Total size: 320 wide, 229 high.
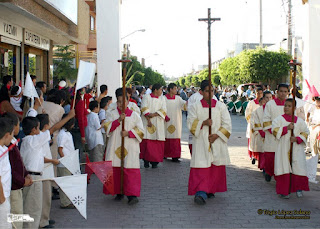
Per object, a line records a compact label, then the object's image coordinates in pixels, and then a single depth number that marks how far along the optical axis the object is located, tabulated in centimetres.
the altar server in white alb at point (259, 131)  959
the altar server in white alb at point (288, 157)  762
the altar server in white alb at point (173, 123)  1163
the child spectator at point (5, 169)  438
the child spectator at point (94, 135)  904
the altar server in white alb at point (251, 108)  1085
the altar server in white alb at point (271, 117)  866
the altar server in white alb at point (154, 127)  1084
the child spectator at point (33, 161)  552
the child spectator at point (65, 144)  703
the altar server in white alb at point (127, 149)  739
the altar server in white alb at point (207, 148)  738
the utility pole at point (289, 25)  3458
